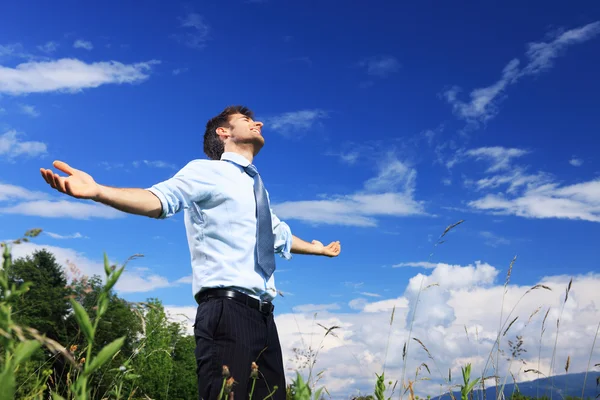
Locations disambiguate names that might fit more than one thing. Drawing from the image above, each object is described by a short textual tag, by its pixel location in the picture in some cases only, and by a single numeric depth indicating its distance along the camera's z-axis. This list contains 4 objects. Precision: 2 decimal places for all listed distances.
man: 3.54
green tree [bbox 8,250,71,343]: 26.12
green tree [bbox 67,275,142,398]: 25.00
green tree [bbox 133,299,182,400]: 26.53
